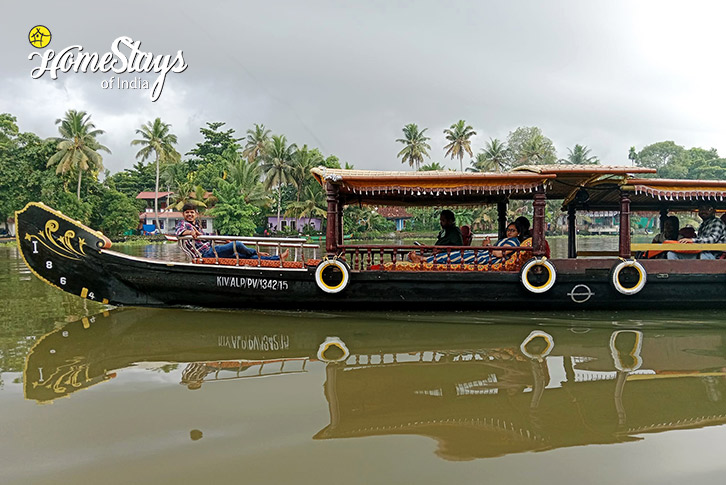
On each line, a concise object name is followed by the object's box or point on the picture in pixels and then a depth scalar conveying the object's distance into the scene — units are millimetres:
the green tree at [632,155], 63219
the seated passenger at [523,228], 6273
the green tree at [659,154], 61781
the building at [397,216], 38656
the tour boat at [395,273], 5590
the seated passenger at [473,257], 5926
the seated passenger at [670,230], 6898
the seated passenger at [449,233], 6559
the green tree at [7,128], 31516
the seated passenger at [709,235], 6125
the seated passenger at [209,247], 5922
